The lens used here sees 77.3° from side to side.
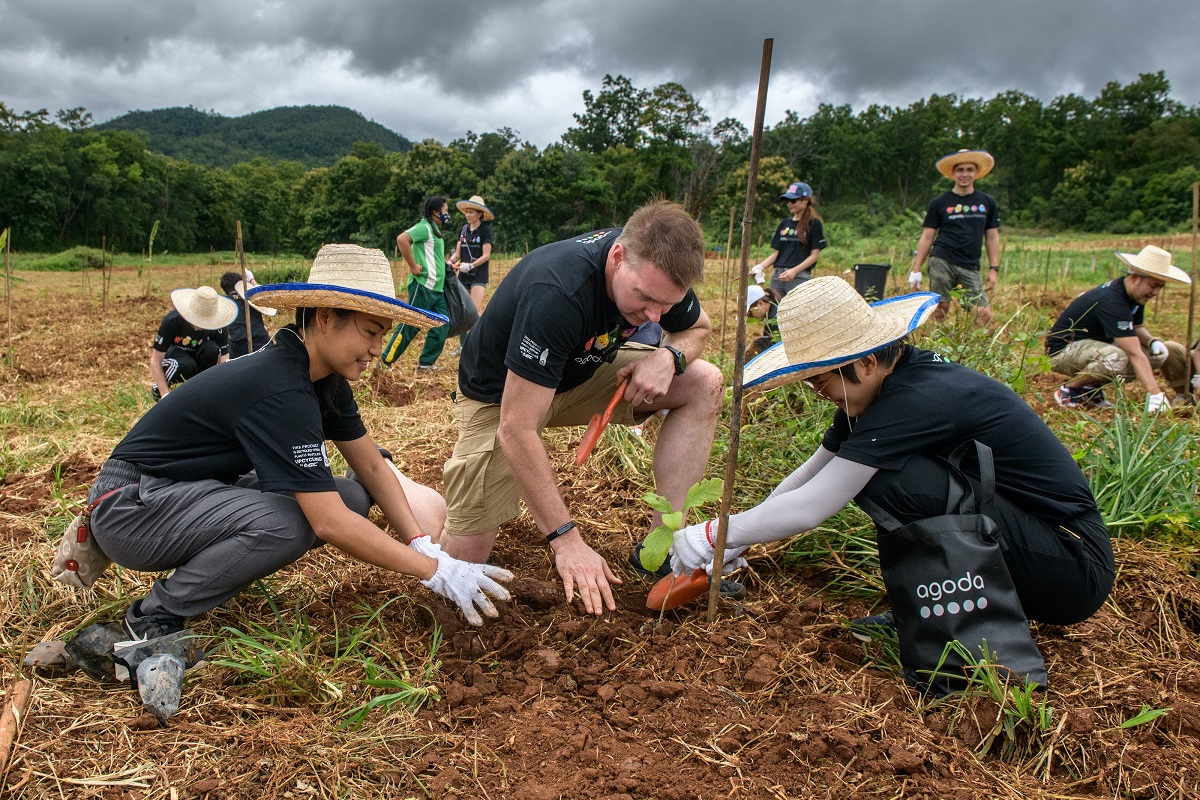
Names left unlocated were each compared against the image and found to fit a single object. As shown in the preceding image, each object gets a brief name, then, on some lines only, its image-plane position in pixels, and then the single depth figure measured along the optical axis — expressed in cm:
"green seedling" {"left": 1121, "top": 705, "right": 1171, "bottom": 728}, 164
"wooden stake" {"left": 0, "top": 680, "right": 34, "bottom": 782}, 158
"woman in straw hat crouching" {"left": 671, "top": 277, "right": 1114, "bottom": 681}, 179
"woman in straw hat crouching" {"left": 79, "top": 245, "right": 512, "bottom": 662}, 188
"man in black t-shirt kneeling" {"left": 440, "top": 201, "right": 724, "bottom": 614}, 205
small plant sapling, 185
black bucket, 658
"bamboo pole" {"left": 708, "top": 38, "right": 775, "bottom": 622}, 158
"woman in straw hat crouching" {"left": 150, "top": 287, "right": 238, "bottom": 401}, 453
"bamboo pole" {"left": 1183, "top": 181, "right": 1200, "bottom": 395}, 351
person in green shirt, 570
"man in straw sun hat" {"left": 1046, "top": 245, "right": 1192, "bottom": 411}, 445
